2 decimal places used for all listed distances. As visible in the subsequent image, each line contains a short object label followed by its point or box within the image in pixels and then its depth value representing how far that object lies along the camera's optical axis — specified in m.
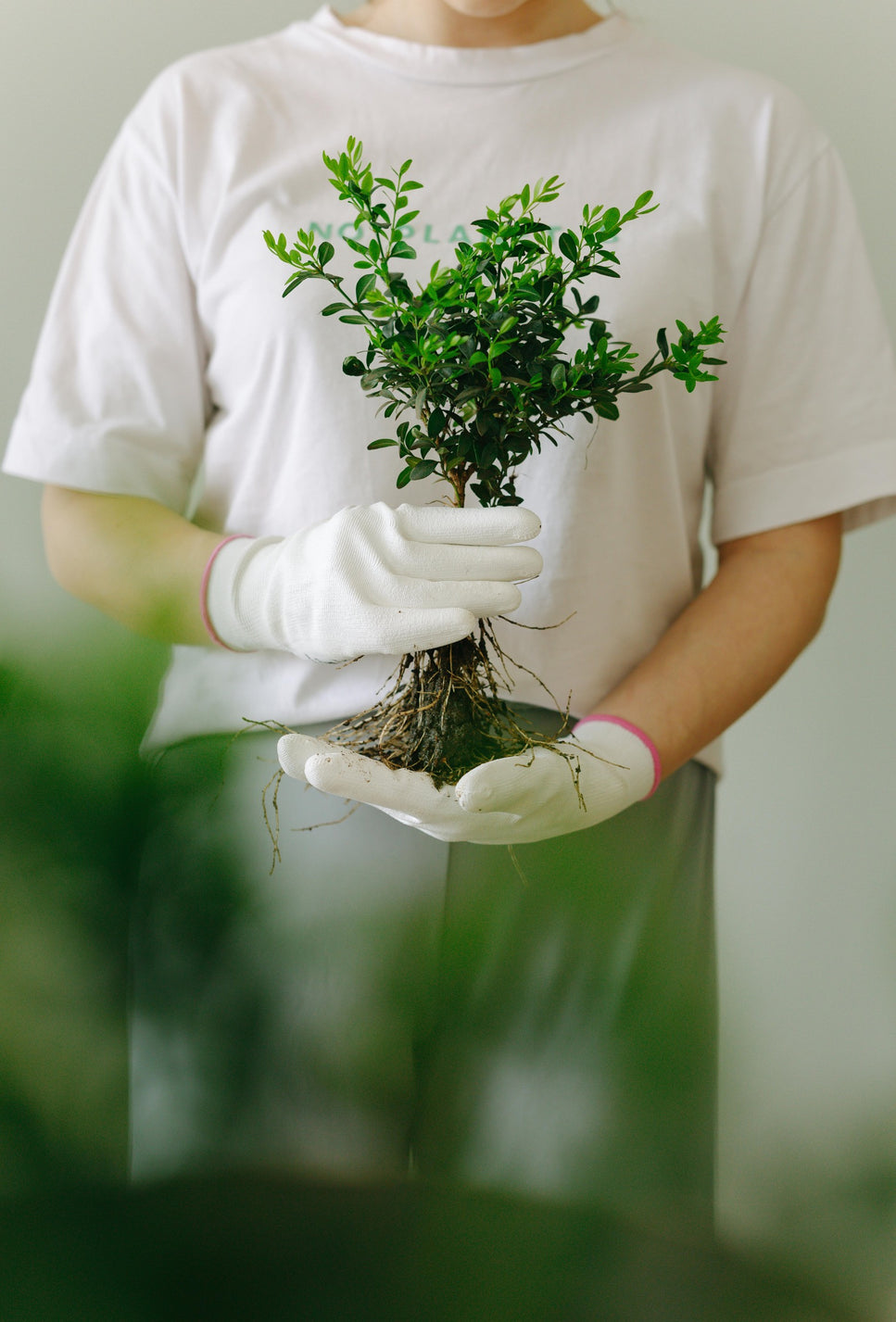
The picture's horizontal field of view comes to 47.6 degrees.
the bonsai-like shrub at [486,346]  0.64
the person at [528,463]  0.84
